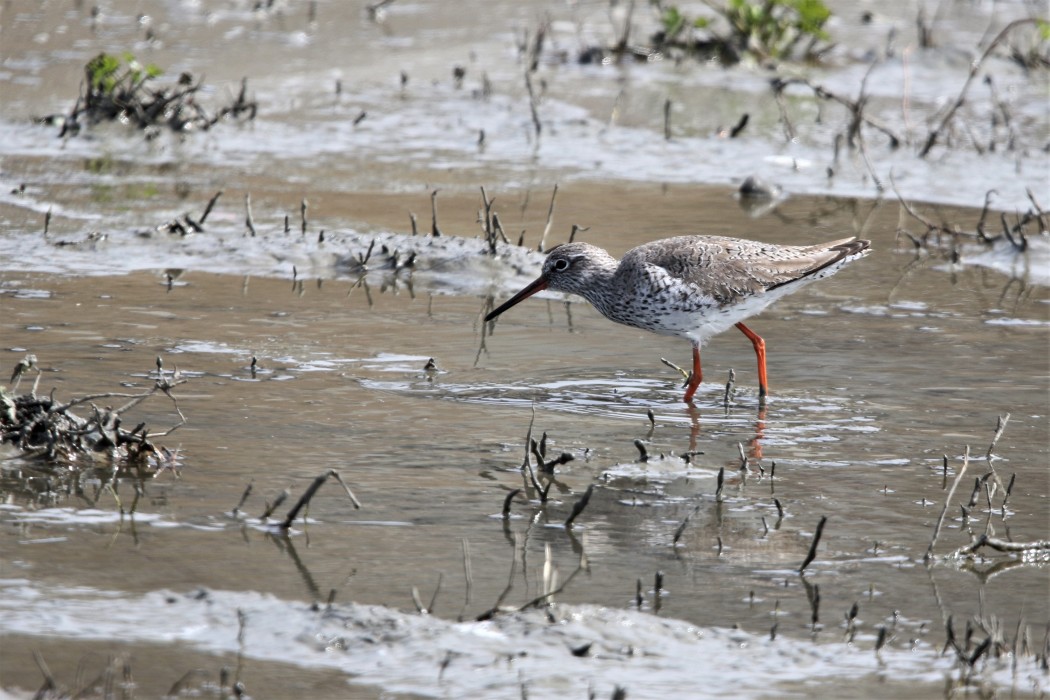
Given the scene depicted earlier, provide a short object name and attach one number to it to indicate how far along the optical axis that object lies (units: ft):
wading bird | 51.11
